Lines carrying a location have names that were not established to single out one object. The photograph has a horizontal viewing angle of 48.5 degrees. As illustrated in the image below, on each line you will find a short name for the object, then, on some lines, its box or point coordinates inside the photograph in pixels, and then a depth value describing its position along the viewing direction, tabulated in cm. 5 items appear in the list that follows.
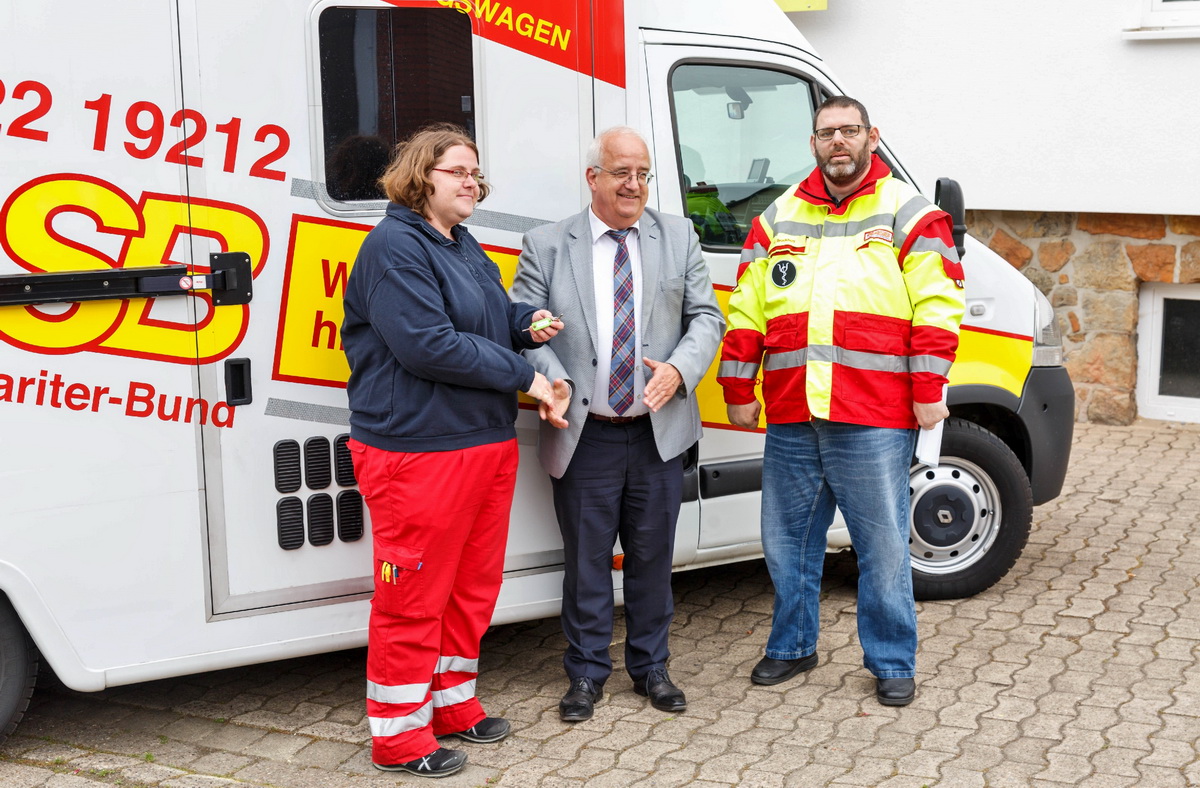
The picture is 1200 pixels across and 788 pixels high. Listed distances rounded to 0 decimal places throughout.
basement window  828
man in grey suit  402
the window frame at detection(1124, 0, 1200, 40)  761
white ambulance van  348
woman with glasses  353
